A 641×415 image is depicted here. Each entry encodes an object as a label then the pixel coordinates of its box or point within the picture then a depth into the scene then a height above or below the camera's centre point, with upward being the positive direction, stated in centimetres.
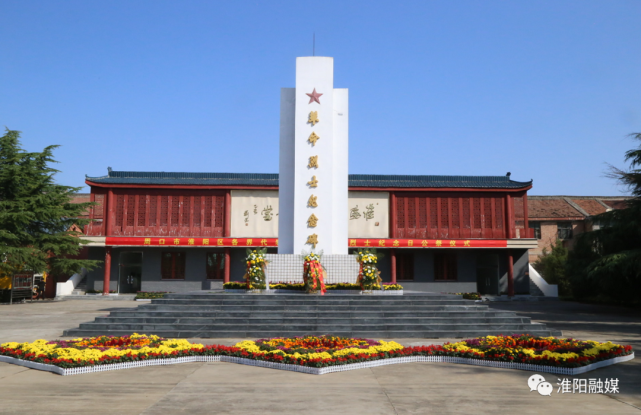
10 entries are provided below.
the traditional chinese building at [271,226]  2622 +154
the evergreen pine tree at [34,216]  2247 +176
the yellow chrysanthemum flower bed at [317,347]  781 -154
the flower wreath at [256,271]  1385 -45
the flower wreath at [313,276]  1315 -54
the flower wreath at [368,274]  1342 -51
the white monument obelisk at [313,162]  1445 +268
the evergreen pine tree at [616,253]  1717 +9
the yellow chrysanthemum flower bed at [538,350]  755 -153
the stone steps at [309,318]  1116 -144
